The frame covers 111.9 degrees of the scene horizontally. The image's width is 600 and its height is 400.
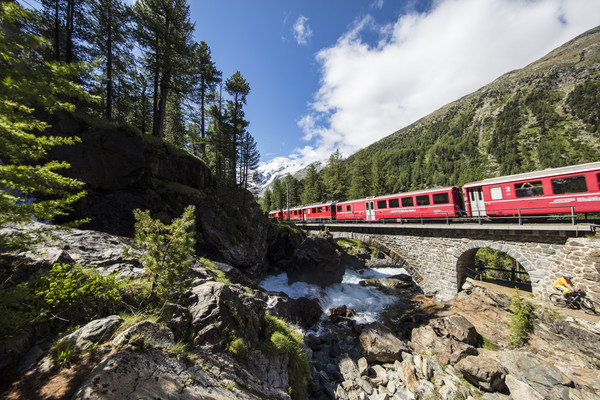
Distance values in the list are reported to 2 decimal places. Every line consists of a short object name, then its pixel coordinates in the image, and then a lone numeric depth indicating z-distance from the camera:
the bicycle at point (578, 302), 8.72
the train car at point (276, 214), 39.58
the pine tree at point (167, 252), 3.99
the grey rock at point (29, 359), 2.55
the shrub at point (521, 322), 9.44
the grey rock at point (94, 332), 3.01
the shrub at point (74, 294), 3.38
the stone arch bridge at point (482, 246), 9.13
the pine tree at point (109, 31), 14.98
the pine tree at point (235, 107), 24.38
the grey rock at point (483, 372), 7.82
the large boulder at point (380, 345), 10.30
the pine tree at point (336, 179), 42.34
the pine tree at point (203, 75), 21.06
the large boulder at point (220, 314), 4.48
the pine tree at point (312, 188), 48.06
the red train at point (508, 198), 10.22
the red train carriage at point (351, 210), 22.73
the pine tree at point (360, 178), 39.31
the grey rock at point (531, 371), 7.27
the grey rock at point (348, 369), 9.30
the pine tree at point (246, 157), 33.91
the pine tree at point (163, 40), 14.99
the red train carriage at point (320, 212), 27.75
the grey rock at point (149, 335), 3.10
